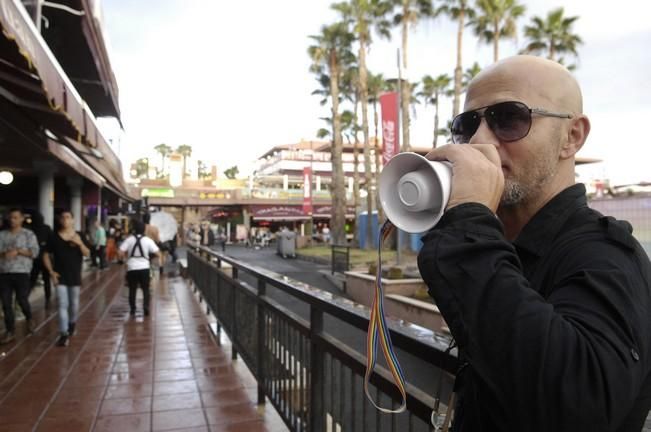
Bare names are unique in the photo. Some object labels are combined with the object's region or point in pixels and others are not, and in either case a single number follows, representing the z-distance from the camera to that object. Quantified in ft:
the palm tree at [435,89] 121.29
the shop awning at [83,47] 26.61
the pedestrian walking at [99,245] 51.65
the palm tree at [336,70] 87.71
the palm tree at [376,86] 112.37
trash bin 83.56
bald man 2.51
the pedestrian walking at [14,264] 20.33
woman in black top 20.45
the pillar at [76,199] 44.80
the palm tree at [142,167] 296.67
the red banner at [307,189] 118.21
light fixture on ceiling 29.96
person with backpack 27.20
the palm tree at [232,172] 301.63
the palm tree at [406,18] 81.97
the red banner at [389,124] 53.98
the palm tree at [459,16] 79.92
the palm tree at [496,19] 78.69
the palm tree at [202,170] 292.04
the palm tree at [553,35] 80.59
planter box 26.63
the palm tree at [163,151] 294.09
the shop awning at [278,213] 146.10
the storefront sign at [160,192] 135.64
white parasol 51.25
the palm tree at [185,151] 282.50
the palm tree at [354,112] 99.76
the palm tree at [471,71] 95.59
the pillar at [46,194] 34.91
